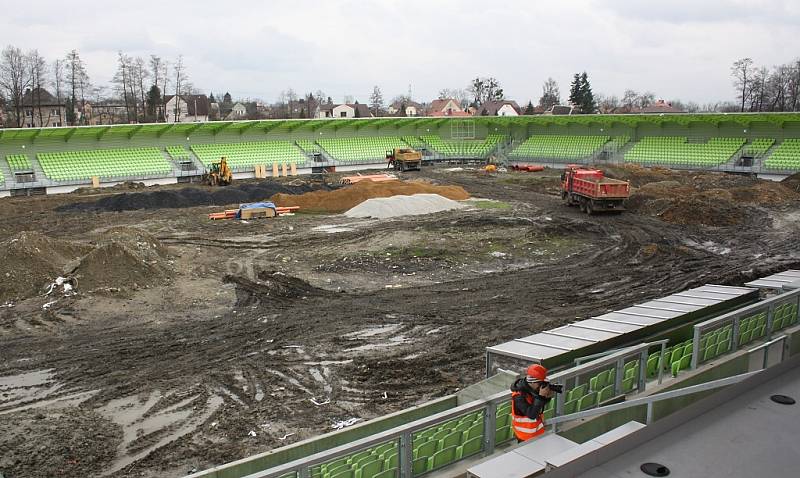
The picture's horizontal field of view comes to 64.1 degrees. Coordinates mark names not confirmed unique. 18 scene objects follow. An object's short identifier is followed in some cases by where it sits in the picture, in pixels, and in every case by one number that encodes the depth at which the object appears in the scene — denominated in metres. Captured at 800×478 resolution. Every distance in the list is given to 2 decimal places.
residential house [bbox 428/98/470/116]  122.75
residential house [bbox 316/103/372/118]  112.42
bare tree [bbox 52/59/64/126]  67.53
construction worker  6.11
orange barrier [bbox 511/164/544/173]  48.31
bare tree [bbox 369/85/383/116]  132.94
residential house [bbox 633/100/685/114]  101.91
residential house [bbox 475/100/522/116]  105.94
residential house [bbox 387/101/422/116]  128.64
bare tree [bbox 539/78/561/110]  127.88
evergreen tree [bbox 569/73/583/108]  102.50
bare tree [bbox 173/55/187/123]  72.56
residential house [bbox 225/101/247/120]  112.09
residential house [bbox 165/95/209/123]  96.31
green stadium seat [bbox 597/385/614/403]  7.47
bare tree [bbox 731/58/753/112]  77.19
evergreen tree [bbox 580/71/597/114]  99.49
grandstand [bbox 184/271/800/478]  5.55
